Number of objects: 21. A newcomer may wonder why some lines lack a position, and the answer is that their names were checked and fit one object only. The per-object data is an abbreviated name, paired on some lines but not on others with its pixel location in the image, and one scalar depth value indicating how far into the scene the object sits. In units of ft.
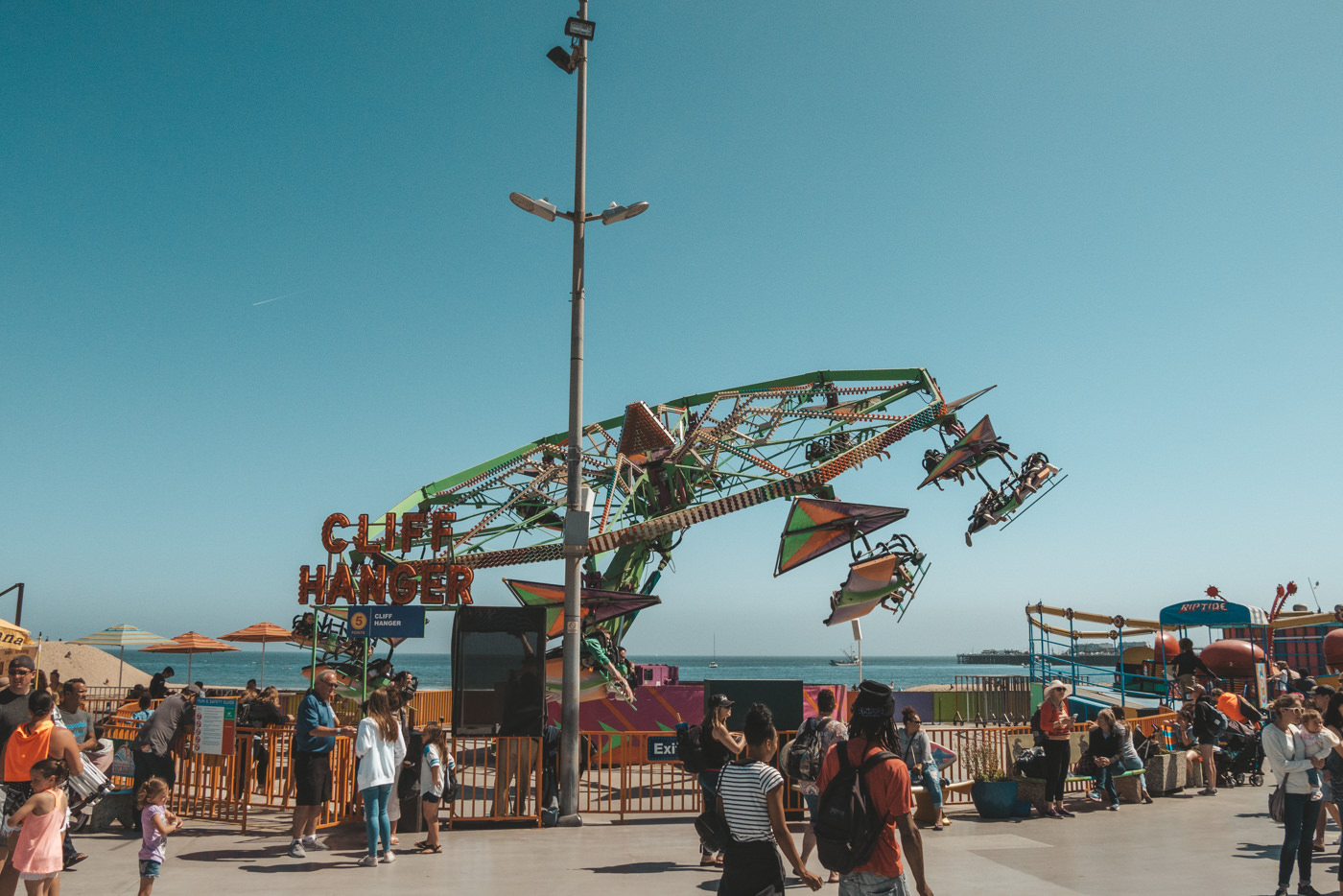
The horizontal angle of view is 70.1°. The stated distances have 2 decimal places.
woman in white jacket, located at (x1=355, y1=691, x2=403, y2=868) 31.71
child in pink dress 21.44
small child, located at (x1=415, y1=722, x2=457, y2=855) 34.37
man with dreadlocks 16.63
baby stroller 51.60
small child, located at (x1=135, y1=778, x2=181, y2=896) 25.93
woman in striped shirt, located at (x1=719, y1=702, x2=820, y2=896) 17.78
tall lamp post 40.22
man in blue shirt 33.55
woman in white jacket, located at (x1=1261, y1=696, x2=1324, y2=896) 26.23
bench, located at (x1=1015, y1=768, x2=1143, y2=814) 42.16
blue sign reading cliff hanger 45.52
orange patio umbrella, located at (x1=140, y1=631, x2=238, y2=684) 96.32
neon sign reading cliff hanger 53.06
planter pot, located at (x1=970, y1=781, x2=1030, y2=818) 41.78
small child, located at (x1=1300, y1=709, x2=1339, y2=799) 26.53
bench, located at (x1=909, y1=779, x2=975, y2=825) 39.40
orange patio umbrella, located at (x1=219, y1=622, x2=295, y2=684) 88.94
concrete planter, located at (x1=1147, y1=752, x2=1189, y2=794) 48.19
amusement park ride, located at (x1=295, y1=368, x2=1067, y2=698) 61.87
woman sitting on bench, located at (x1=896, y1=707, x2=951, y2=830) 35.42
